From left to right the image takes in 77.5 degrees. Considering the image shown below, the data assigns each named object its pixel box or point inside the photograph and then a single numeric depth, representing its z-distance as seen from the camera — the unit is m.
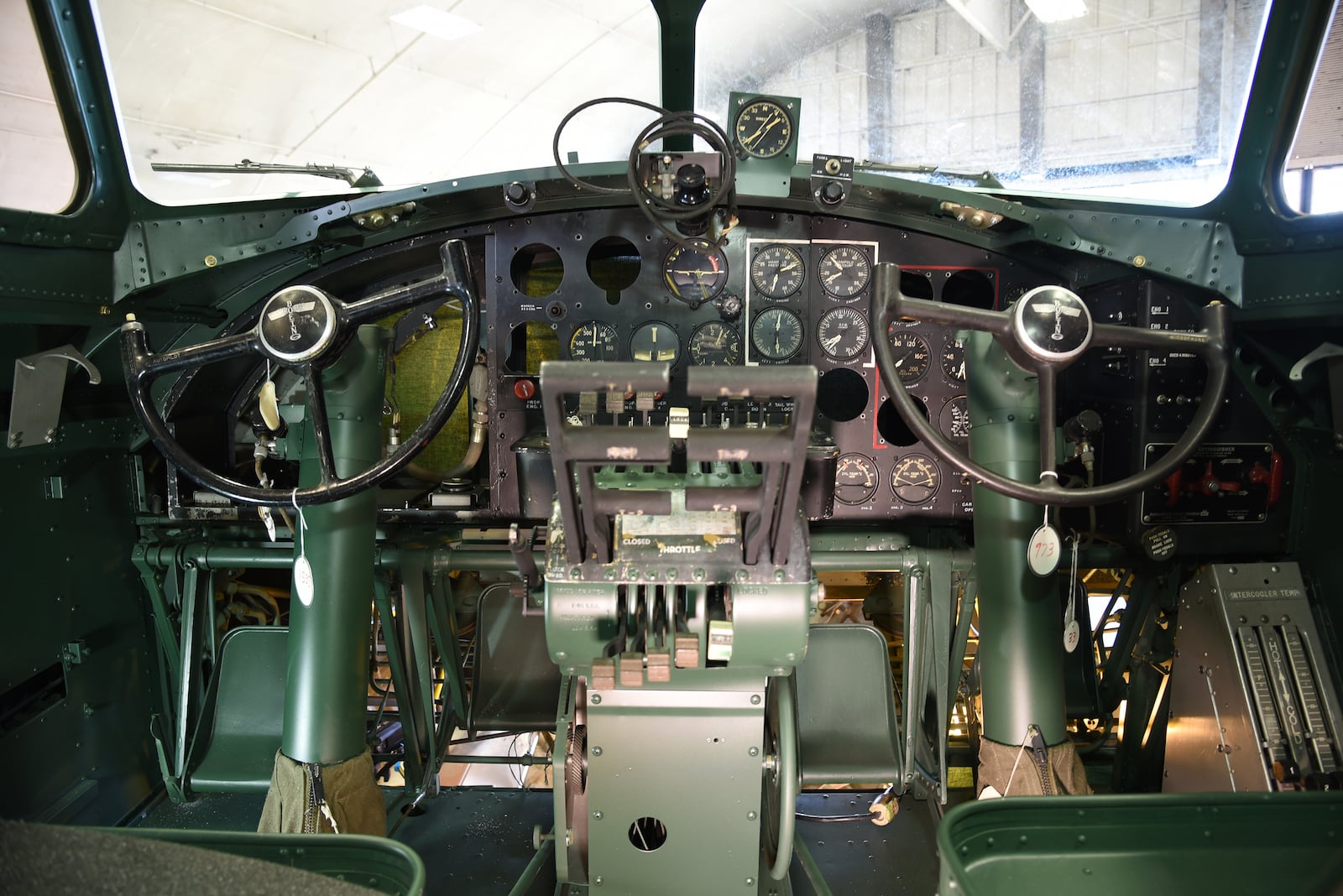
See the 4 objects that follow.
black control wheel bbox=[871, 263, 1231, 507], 1.78
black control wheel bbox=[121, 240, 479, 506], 1.88
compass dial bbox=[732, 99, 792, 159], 2.42
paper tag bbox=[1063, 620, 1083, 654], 2.08
